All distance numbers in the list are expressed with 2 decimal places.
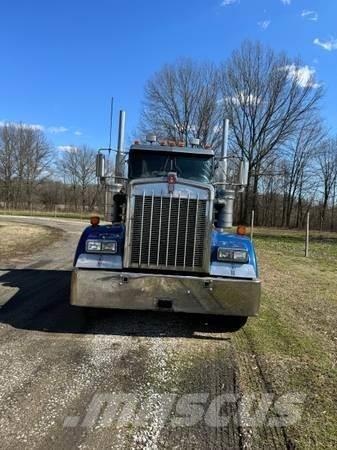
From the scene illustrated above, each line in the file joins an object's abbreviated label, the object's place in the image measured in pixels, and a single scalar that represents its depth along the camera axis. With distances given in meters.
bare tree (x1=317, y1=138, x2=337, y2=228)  56.92
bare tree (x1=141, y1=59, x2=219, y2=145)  44.91
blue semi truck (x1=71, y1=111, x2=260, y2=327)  5.51
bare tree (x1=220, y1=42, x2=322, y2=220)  49.53
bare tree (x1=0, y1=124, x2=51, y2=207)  66.19
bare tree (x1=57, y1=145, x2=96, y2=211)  73.00
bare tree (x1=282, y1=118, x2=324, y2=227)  55.66
